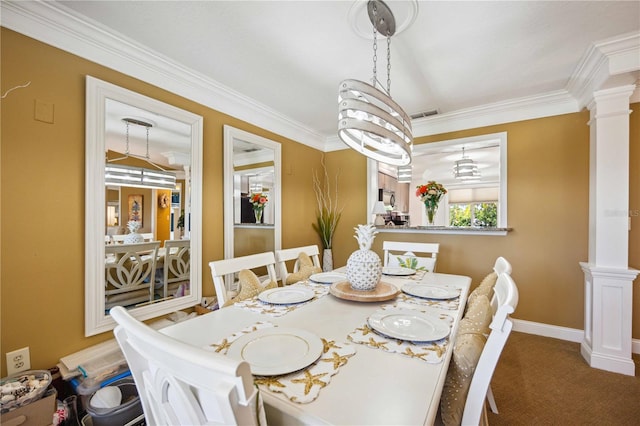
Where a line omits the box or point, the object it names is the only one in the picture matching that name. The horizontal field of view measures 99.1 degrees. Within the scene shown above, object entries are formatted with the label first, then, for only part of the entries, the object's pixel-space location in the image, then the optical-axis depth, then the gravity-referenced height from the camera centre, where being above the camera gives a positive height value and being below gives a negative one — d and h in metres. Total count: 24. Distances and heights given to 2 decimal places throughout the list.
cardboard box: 1.16 -0.89
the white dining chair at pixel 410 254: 2.37 -0.38
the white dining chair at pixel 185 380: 0.46 -0.32
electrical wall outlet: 1.36 -0.77
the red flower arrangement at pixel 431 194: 3.14 +0.21
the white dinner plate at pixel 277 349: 0.78 -0.45
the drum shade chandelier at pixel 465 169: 4.51 +0.74
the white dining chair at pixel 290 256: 2.10 -0.36
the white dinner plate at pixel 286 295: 1.40 -0.46
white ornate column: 2.01 -0.20
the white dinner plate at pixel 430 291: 1.46 -0.45
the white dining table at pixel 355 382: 0.62 -0.46
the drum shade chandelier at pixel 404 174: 5.09 +0.73
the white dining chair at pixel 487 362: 0.82 -0.46
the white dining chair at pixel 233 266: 1.56 -0.36
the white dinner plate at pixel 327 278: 1.80 -0.45
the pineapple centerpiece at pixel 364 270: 1.48 -0.31
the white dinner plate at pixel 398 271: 2.02 -0.45
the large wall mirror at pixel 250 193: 2.50 +0.18
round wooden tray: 1.39 -0.43
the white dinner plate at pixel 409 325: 0.97 -0.44
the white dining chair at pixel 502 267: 1.26 -0.27
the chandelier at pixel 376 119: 1.27 +0.47
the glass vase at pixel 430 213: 3.27 +0.00
